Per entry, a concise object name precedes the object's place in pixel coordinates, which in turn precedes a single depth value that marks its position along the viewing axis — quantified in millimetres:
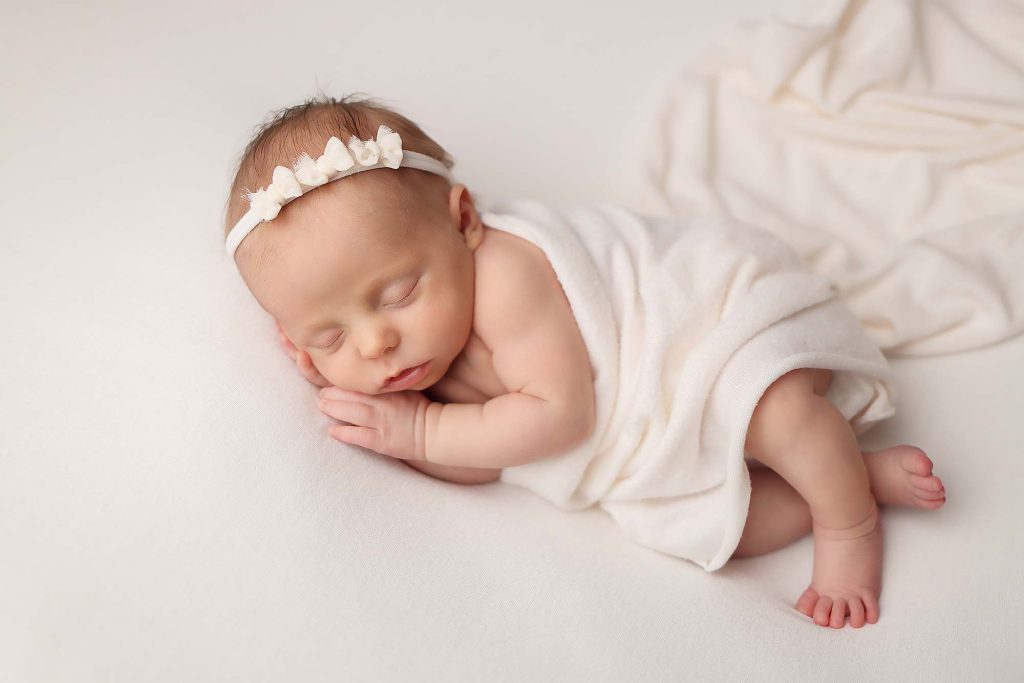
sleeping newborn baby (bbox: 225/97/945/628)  726
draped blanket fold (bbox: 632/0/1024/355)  856
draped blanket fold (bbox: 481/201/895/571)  743
